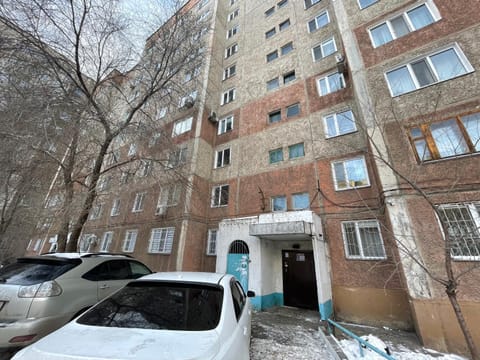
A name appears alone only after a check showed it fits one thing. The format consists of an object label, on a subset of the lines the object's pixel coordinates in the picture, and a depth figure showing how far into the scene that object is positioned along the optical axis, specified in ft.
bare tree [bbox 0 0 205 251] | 25.81
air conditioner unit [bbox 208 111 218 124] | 50.04
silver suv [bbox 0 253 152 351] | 11.12
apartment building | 20.17
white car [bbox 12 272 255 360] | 5.60
